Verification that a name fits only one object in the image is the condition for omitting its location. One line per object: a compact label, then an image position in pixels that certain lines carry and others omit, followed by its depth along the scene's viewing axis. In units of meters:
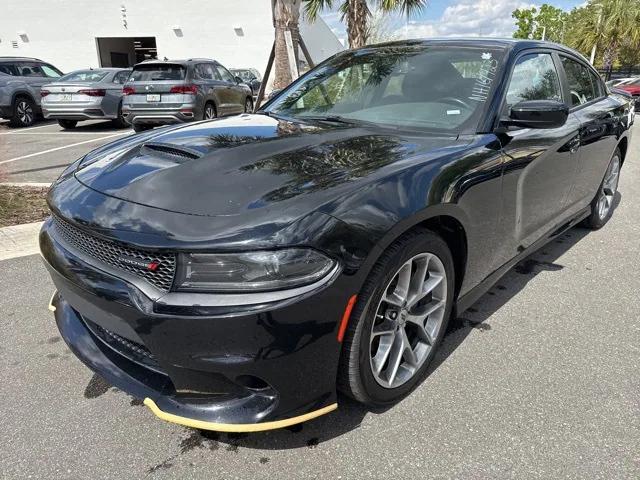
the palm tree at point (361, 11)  13.59
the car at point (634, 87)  18.33
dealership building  27.25
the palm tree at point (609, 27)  30.34
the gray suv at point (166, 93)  10.52
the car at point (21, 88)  12.36
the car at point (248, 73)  19.95
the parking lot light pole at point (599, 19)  32.63
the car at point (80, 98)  11.76
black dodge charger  1.79
